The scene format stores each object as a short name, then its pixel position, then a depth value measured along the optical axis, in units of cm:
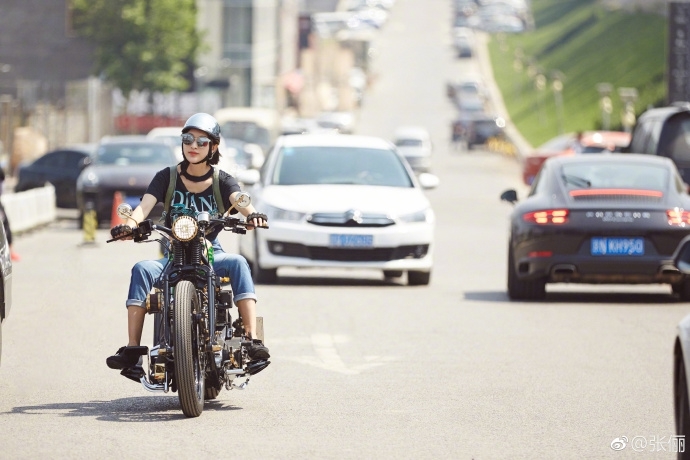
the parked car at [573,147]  4531
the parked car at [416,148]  7381
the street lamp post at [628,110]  6131
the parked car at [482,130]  9225
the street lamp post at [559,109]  8792
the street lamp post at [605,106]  7083
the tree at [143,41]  7931
